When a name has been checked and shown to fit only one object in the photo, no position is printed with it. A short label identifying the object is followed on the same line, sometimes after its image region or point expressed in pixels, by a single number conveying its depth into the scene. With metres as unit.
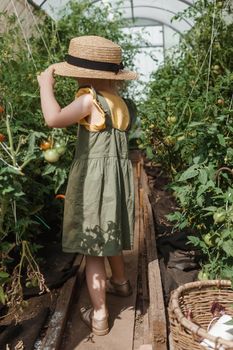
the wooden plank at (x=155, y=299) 1.84
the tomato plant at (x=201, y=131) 2.04
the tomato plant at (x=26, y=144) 1.55
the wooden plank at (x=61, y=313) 1.89
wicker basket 1.69
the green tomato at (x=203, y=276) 2.16
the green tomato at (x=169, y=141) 2.99
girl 1.83
